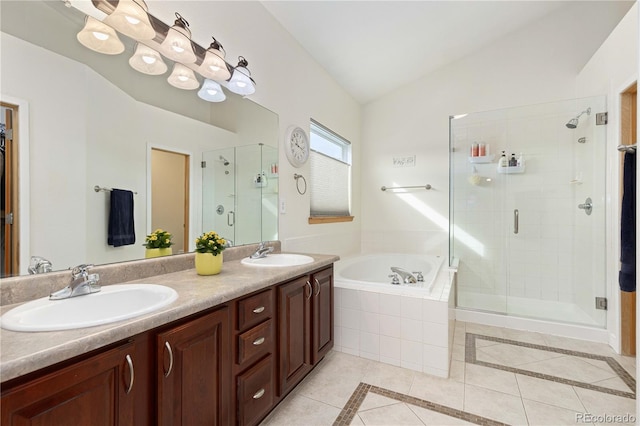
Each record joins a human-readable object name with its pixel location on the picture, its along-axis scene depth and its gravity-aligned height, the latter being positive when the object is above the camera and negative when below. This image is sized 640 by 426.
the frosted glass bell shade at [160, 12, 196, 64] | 1.46 +0.89
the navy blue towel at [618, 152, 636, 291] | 1.62 -0.09
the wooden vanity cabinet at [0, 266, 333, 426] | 0.69 -0.54
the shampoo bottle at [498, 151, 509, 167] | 3.13 +0.57
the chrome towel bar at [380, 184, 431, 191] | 3.63 +0.33
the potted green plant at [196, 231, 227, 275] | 1.44 -0.22
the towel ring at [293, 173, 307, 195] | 2.58 +0.30
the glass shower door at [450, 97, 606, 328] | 2.73 +0.01
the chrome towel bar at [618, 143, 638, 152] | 1.49 +0.34
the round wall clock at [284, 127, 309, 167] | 2.46 +0.60
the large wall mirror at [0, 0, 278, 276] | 0.99 +0.33
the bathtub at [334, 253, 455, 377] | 1.93 -0.81
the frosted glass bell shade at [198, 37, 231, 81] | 1.68 +0.89
